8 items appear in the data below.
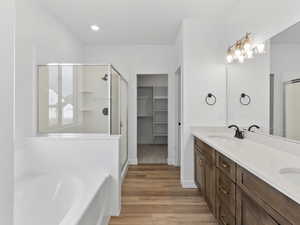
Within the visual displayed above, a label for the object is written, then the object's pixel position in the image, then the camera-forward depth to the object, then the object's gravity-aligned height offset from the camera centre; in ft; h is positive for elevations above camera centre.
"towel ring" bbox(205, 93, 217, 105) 8.62 +0.67
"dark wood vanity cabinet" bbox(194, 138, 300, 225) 2.80 -1.87
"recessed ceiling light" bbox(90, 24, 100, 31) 9.37 +4.78
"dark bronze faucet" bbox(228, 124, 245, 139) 6.91 -0.89
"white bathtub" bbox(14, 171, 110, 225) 4.77 -2.52
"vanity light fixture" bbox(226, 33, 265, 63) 6.27 +2.53
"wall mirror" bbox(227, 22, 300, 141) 4.73 +0.88
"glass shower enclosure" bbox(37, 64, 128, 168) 6.93 +0.59
